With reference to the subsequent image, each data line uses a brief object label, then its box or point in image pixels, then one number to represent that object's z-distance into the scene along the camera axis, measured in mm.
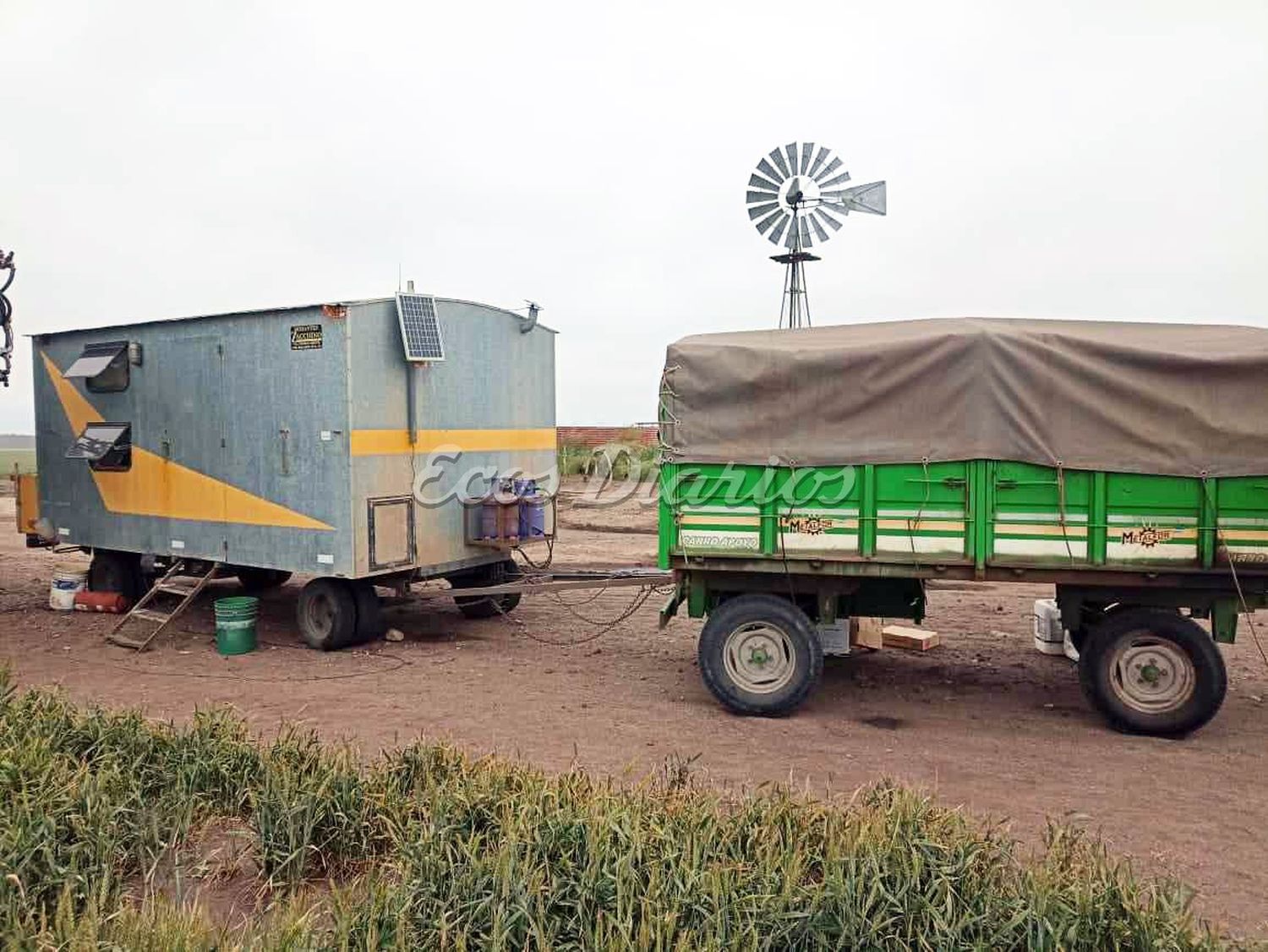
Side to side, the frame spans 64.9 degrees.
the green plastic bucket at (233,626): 9859
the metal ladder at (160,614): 10078
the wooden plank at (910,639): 9469
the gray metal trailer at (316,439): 9383
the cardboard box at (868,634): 9164
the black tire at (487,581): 11234
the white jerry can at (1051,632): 9125
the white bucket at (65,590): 12148
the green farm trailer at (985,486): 6676
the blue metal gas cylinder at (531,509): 10727
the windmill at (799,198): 18594
